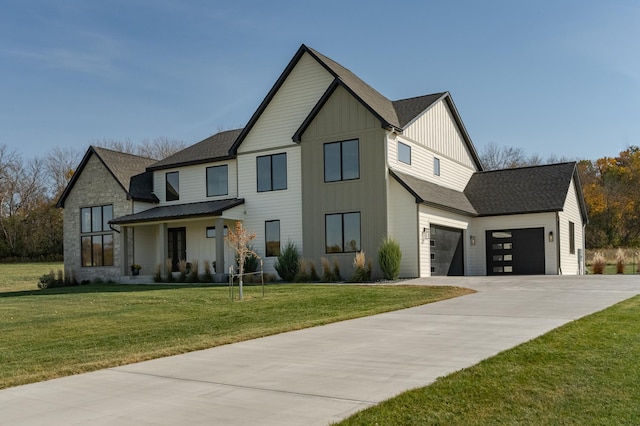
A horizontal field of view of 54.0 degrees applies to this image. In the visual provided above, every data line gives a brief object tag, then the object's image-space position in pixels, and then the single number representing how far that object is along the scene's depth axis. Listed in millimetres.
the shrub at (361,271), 22625
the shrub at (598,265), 25297
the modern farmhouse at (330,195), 24062
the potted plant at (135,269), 29203
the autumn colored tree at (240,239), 20978
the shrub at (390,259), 22344
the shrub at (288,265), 24844
